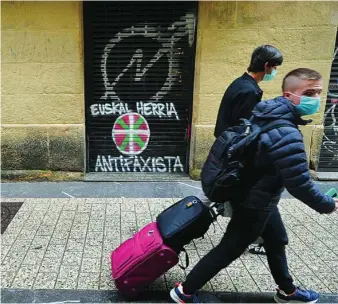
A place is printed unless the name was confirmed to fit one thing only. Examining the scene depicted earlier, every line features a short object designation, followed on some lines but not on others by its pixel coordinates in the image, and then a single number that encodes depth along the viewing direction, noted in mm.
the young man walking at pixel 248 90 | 3039
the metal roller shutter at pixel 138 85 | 5129
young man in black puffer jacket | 2305
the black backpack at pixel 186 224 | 2686
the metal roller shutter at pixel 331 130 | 5539
